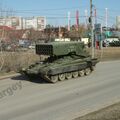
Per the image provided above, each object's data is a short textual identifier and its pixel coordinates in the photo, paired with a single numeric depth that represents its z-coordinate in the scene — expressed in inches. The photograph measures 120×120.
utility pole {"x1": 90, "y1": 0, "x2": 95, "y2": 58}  1564.5
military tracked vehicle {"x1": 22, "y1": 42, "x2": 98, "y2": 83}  843.3
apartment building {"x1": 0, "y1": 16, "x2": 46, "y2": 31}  4846.5
